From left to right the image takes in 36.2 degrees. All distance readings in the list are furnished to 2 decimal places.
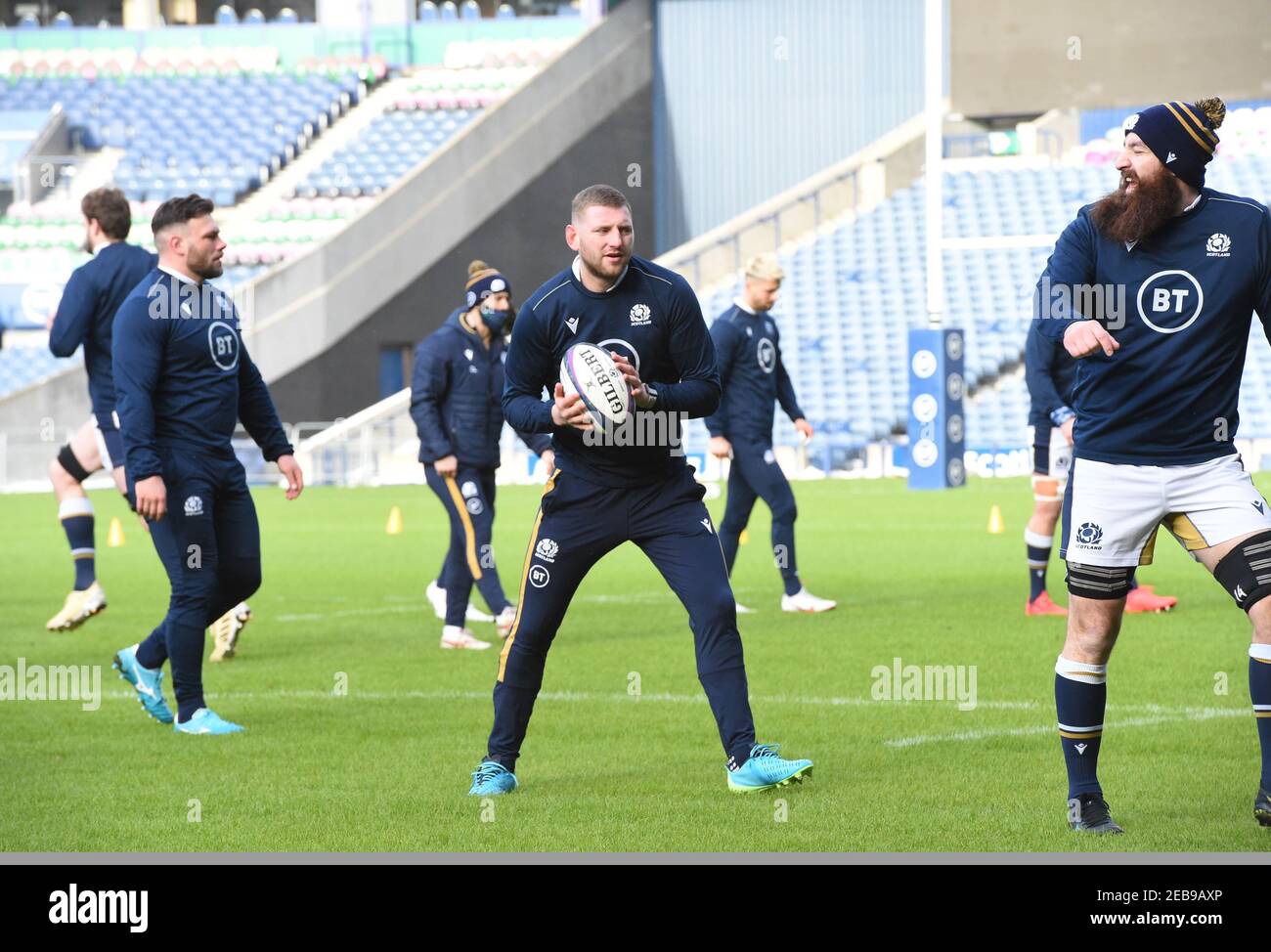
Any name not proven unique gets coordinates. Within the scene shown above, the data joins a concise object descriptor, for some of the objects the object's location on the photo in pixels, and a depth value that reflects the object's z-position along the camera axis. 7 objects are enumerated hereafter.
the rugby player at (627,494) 6.78
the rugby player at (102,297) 10.50
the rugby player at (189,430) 8.07
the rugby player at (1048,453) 11.45
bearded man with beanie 5.87
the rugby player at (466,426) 11.56
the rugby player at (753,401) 12.50
